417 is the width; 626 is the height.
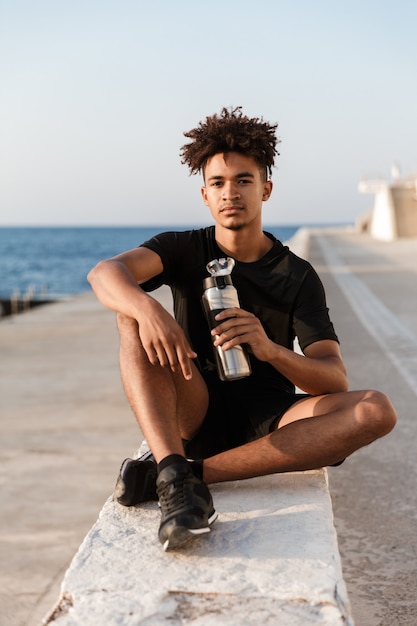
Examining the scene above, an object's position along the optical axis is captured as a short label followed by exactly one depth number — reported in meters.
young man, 3.29
